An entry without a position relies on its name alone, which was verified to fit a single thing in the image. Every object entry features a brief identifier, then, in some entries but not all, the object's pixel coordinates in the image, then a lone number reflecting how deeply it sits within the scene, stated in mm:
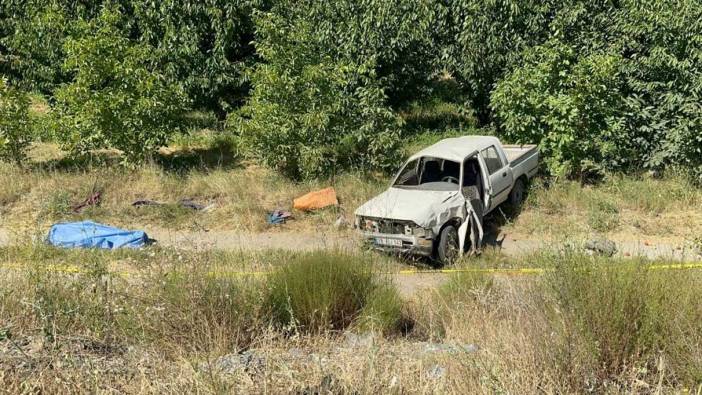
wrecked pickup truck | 8945
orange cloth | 11352
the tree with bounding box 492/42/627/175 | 11906
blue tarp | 9469
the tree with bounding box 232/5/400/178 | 11984
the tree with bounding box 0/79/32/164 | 12234
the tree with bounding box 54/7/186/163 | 11906
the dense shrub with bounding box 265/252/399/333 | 5551
